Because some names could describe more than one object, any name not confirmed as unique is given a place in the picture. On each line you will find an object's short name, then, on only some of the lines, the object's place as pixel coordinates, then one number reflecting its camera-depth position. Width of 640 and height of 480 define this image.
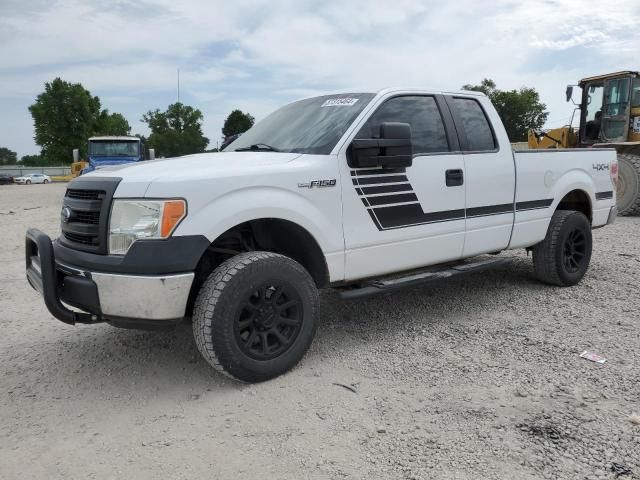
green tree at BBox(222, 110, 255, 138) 68.38
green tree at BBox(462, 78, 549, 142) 49.12
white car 48.55
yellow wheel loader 10.70
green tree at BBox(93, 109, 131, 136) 59.69
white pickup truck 2.98
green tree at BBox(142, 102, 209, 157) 67.50
